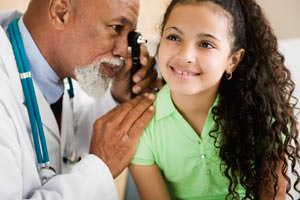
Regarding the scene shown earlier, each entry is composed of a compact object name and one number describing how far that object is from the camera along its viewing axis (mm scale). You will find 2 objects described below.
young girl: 959
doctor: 892
